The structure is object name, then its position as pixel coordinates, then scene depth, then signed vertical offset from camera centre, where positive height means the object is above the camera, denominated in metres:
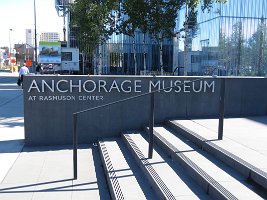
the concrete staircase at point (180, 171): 2.84 -1.47
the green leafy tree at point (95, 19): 10.63 +2.98
